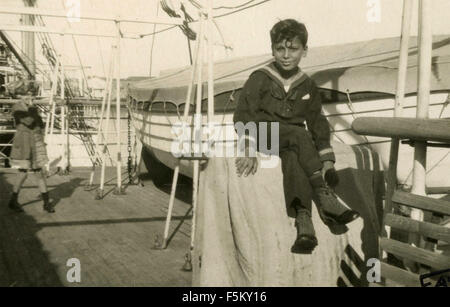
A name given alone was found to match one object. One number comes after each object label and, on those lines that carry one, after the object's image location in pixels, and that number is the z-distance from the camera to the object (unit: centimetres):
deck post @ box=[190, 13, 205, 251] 482
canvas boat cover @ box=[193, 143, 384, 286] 339
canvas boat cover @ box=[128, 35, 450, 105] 449
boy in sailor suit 337
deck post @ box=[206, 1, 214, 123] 459
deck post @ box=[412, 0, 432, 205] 312
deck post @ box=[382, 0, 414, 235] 333
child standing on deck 689
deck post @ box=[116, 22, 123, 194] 815
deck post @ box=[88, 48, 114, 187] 861
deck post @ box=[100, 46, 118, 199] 827
